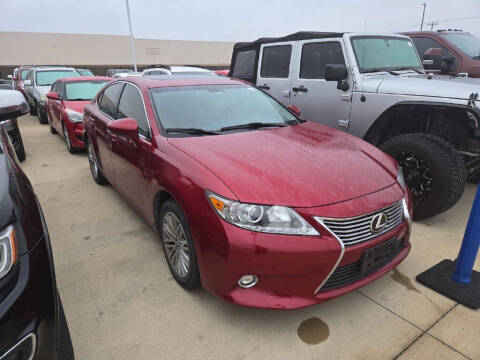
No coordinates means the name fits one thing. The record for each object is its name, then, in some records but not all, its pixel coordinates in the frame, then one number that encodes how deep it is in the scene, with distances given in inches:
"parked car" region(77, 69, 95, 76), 479.1
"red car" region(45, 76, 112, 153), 239.3
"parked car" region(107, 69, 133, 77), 897.2
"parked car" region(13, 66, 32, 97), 525.4
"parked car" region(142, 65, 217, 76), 426.8
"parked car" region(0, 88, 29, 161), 96.5
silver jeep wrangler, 127.6
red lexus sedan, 74.5
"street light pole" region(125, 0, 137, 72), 910.9
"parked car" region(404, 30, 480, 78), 214.0
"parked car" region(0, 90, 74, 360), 49.2
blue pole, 93.1
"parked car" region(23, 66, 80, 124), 374.8
